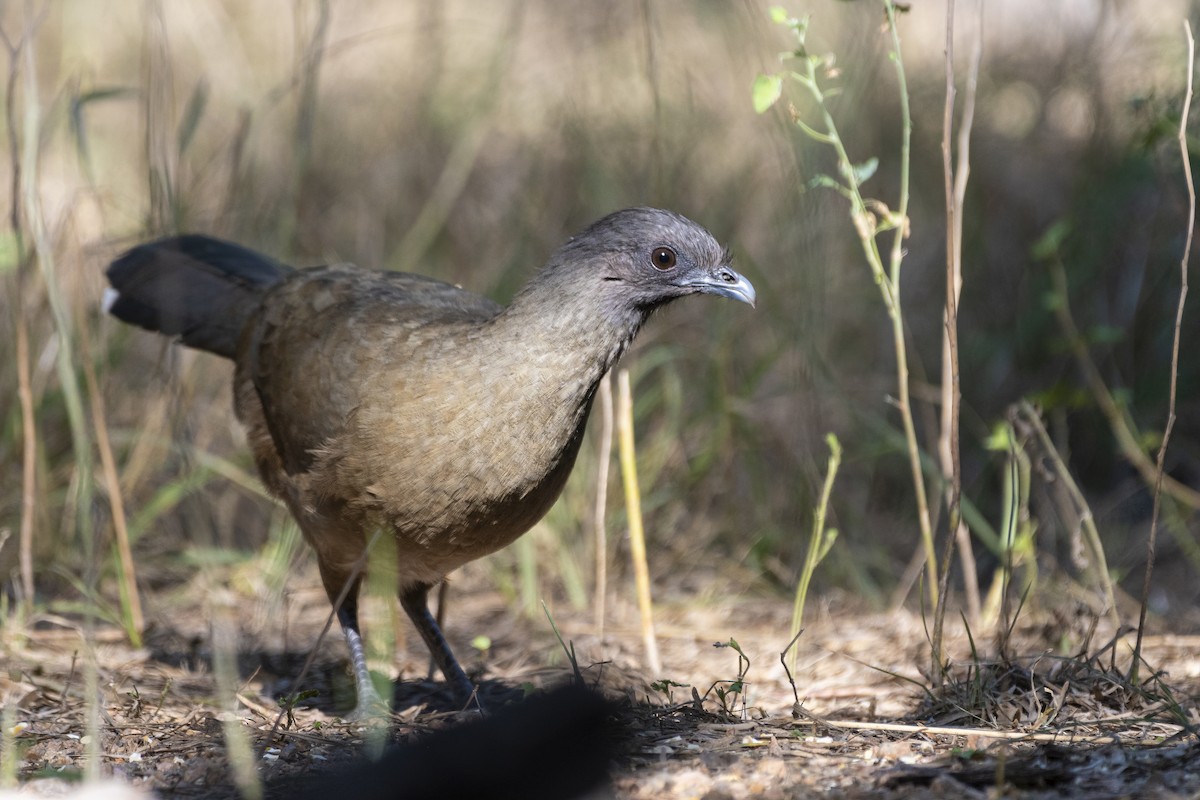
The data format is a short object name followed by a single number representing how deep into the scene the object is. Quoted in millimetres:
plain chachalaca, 6898
